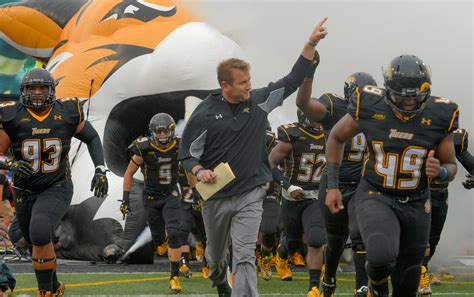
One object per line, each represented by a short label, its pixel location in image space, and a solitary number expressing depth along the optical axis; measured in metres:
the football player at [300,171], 16.57
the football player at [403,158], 10.58
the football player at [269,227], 19.48
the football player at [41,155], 13.60
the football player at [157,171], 19.32
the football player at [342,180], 12.98
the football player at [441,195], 16.57
